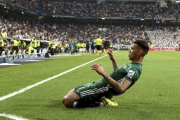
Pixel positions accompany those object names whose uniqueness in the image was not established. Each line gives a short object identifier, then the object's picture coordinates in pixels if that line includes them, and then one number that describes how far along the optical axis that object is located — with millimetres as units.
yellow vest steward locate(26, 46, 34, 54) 29944
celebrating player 5039
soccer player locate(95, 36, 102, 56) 33881
